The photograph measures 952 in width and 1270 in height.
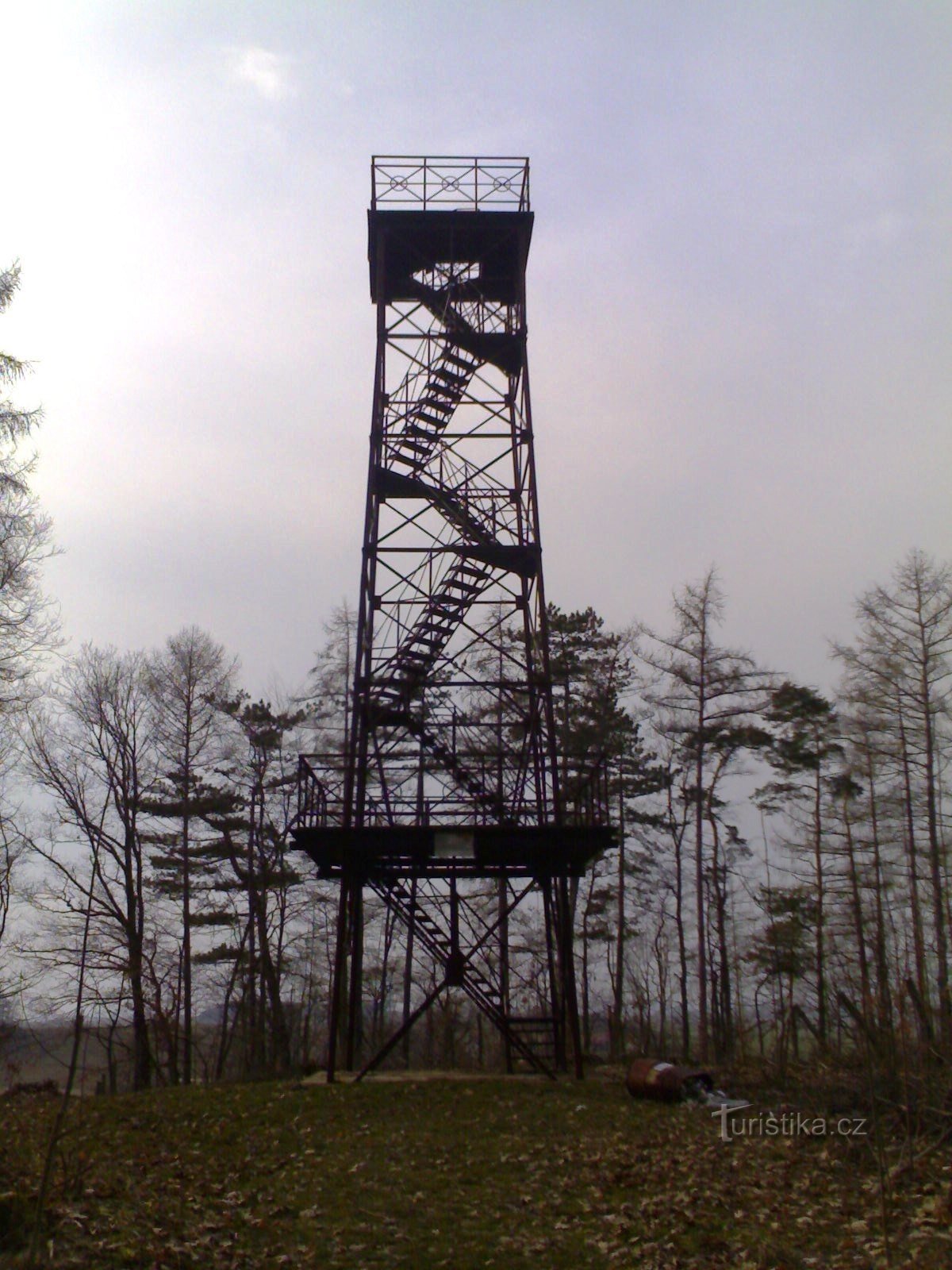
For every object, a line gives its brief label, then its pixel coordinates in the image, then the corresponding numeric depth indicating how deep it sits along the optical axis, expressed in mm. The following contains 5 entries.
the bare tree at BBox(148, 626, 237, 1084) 27719
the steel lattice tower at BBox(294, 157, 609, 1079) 17625
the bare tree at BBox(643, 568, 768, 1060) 27797
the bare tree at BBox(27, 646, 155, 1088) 26203
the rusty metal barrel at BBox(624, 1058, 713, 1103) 15391
